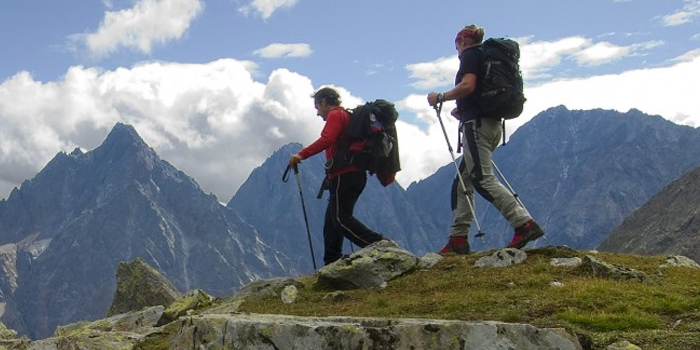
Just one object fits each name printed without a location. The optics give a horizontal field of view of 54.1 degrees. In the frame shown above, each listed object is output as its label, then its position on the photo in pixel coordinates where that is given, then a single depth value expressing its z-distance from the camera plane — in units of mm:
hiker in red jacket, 15641
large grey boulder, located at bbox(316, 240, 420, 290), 14414
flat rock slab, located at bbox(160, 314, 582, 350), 7230
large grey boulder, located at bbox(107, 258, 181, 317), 25641
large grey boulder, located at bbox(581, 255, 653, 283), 12664
